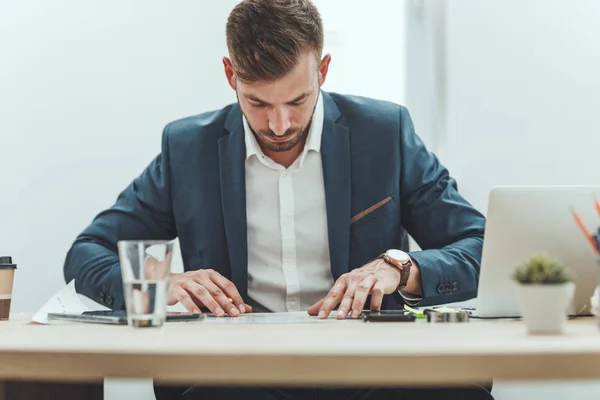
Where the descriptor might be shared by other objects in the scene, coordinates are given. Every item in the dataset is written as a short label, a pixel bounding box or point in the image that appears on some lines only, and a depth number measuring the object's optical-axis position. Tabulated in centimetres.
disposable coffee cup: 152
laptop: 126
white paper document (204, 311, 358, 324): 131
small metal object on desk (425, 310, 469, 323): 127
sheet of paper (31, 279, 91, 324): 144
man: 192
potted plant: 101
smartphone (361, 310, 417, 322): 128
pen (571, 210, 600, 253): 118
